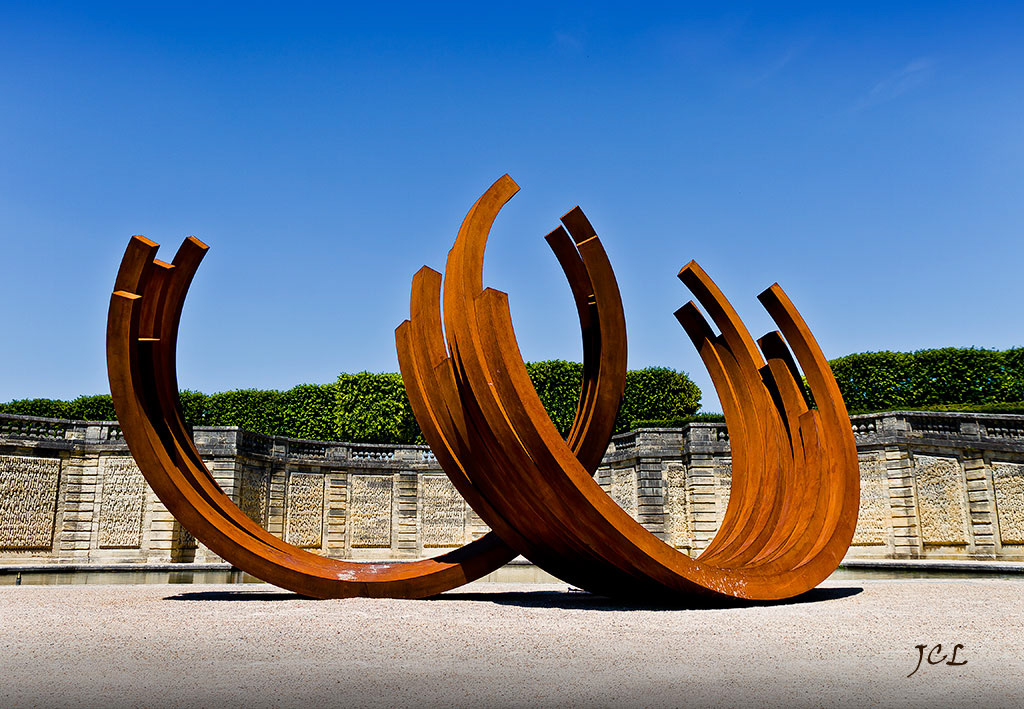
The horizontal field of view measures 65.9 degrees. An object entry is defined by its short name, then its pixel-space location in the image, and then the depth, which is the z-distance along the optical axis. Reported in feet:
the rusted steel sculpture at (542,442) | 26.63
